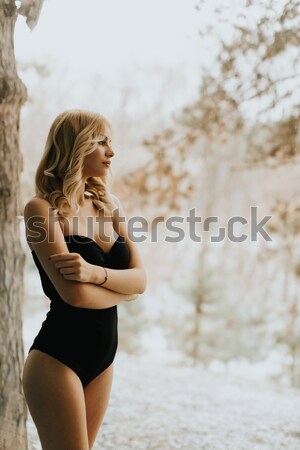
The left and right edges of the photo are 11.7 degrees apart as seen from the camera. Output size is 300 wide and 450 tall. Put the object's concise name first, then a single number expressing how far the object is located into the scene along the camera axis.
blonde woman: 4.52
